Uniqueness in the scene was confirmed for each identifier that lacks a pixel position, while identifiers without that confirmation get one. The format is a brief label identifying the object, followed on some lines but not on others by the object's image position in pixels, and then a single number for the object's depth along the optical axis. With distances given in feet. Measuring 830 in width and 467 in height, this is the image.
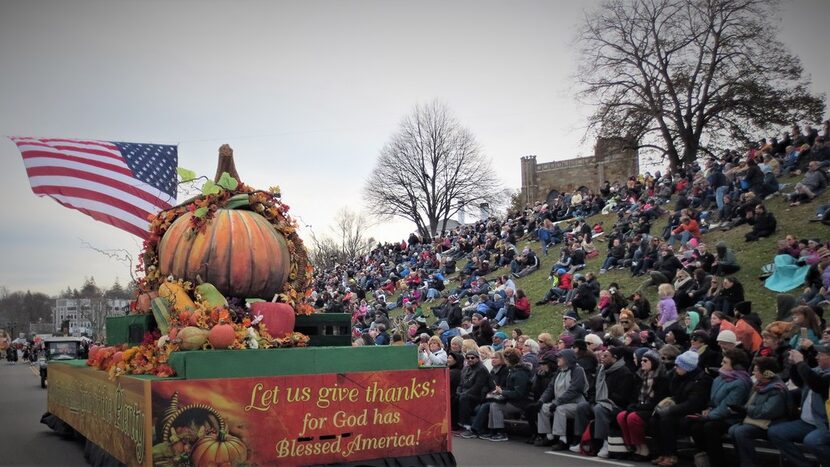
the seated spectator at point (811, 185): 65.67
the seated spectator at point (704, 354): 32.78
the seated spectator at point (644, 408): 32.42
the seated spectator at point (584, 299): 63.05
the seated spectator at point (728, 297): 45.34
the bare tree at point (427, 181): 219.41
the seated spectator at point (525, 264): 86.43
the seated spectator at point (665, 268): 57.77
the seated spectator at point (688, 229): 67.46
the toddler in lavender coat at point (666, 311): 46.85
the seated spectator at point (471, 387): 40.81
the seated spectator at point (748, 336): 33.91
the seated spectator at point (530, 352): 41.65
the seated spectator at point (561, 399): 36.04
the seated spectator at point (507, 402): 39.55
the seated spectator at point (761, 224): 62.18
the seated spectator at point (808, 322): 33.47
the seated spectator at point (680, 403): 30.53
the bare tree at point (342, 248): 252.21
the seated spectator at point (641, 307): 54.29
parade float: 20.30
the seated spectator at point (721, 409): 29.04
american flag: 39.75
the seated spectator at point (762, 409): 27.35
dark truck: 91.62
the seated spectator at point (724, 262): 56.24
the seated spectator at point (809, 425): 25.63
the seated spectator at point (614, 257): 72.54
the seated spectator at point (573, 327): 45.76
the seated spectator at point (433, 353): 46.14
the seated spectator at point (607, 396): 34.04
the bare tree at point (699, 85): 126.11
